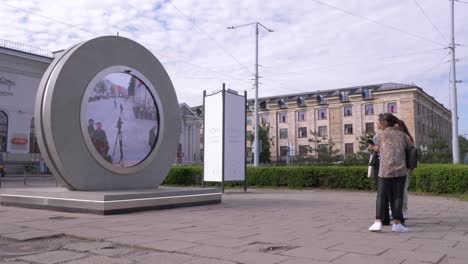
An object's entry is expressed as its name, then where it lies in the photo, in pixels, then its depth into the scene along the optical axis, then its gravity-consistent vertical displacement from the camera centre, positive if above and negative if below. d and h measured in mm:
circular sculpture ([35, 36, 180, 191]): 11008 +1154
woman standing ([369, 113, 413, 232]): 7570 -190
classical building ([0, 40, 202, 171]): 44000 +6044
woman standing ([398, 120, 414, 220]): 8197 +547
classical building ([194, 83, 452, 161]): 69250 +7787
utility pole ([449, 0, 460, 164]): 26031 +3745
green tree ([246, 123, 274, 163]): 72438 +3285
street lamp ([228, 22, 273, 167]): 32216 +4738
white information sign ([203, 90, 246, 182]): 18219 +984
